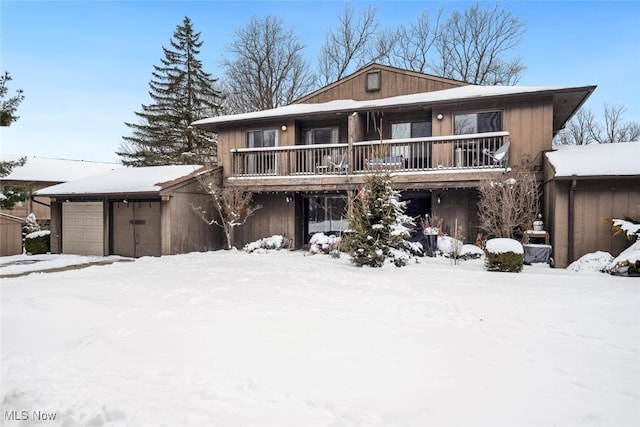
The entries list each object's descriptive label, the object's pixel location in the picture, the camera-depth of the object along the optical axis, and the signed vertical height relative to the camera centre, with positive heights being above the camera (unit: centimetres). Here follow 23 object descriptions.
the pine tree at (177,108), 2584 +755
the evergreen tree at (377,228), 876 -35
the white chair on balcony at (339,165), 1235 +162
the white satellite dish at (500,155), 1016 +163
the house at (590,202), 886 +24
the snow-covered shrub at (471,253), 1043 -114
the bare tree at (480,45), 2489 +1168
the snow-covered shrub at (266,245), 1268 -108
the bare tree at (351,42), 2705 +1265
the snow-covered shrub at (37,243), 1411 -106
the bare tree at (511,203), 950 +25
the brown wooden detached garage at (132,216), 1238 -4
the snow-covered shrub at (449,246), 993 -96
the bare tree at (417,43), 2684 +1255
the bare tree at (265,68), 2730 +1097
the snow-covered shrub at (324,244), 1149 -96
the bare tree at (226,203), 1290 +39
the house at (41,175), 1427 +274
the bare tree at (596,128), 3053 +705
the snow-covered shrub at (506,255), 823 -97
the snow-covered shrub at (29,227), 1669 -54
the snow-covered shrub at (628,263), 759 -108
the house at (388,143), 1098 +228
